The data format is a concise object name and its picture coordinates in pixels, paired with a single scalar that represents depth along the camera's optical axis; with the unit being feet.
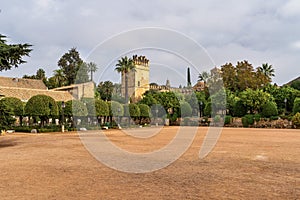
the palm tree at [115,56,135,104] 183.42
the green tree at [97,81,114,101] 224.33
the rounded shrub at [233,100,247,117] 155.53
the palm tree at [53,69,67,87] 226.56
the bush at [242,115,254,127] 146.00
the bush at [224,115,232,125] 154.30
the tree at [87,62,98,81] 226.75
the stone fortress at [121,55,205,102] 155.04
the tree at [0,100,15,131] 51.90
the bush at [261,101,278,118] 142.41
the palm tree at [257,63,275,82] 225.97
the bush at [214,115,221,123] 154.81
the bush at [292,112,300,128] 127.41
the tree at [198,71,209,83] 204.11
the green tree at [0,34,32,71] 49.86
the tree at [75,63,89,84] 207.31
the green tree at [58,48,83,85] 220.23
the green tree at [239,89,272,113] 148.25
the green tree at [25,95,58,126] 103.45
